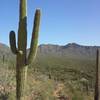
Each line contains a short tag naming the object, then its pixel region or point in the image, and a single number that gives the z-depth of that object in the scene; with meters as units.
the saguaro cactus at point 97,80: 5.52
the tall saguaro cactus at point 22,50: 4.98
